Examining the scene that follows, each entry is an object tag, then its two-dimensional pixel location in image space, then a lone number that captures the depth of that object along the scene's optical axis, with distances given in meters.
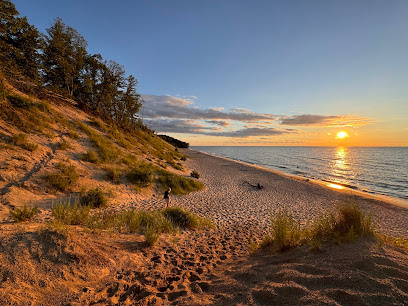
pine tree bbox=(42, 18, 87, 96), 25.84
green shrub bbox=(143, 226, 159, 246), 6.10
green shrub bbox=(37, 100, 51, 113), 15.85
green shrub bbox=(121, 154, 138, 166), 15.83
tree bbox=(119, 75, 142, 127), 38.44
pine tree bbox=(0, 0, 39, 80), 13.22
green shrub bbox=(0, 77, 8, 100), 12.42
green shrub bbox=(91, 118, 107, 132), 21.58
